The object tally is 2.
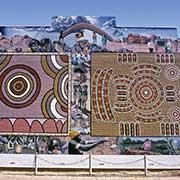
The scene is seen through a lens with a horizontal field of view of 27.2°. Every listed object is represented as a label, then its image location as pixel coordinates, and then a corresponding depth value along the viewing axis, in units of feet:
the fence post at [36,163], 58.70
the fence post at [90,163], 59.22
